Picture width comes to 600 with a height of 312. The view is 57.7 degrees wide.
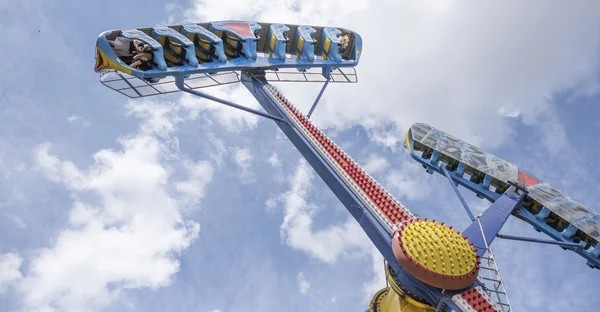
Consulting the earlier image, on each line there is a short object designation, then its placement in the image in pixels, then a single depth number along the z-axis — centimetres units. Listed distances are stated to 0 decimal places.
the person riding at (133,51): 2427
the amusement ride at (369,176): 1689
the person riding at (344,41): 3387
